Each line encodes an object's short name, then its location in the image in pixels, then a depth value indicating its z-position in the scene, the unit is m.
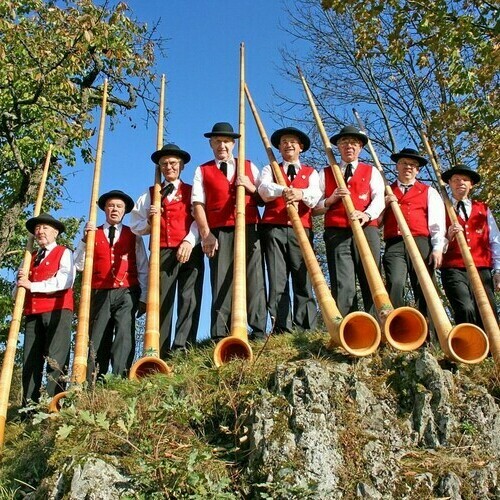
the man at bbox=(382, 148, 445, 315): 6.57
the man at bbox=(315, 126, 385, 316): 6.35
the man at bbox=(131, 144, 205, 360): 6.61
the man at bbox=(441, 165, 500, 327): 6.65
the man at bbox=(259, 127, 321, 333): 6.41
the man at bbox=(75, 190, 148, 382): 6.82
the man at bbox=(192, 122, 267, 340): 6.34
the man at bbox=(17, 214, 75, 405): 7.02
